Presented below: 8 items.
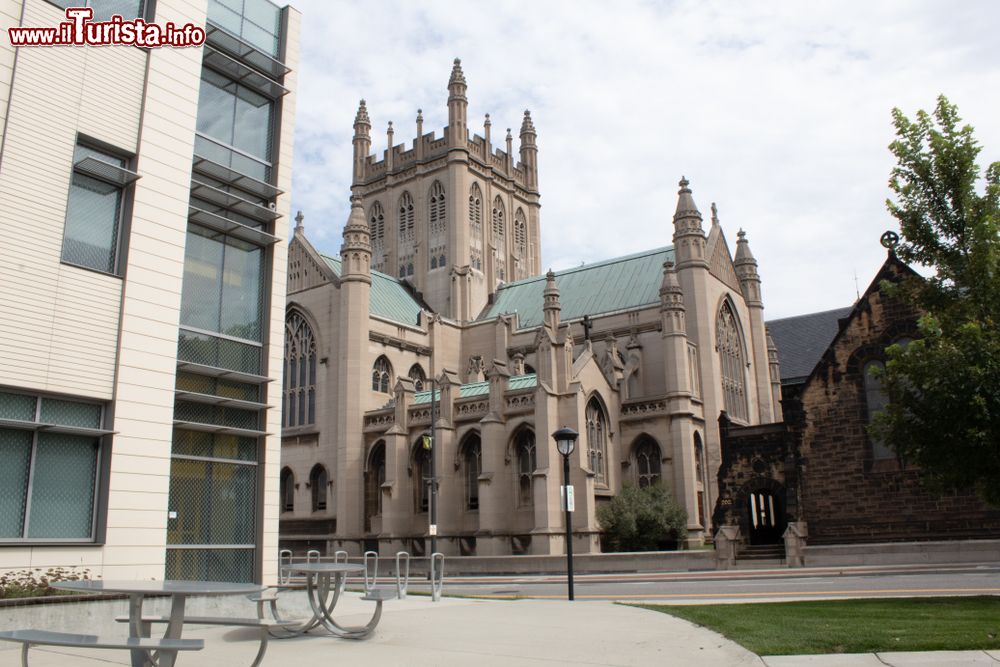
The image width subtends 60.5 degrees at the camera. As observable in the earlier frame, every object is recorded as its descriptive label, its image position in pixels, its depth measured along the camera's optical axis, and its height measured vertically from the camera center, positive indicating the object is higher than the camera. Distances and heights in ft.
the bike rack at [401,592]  61.99 -4.78
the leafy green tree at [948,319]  53.72 +13.01
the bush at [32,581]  40.96 -2.10
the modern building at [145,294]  45.70 +14.20
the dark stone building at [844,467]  89.92 +6.09
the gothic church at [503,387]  131.23 +23.36
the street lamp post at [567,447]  62.75 +5.92
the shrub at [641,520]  123.65 +0.74
